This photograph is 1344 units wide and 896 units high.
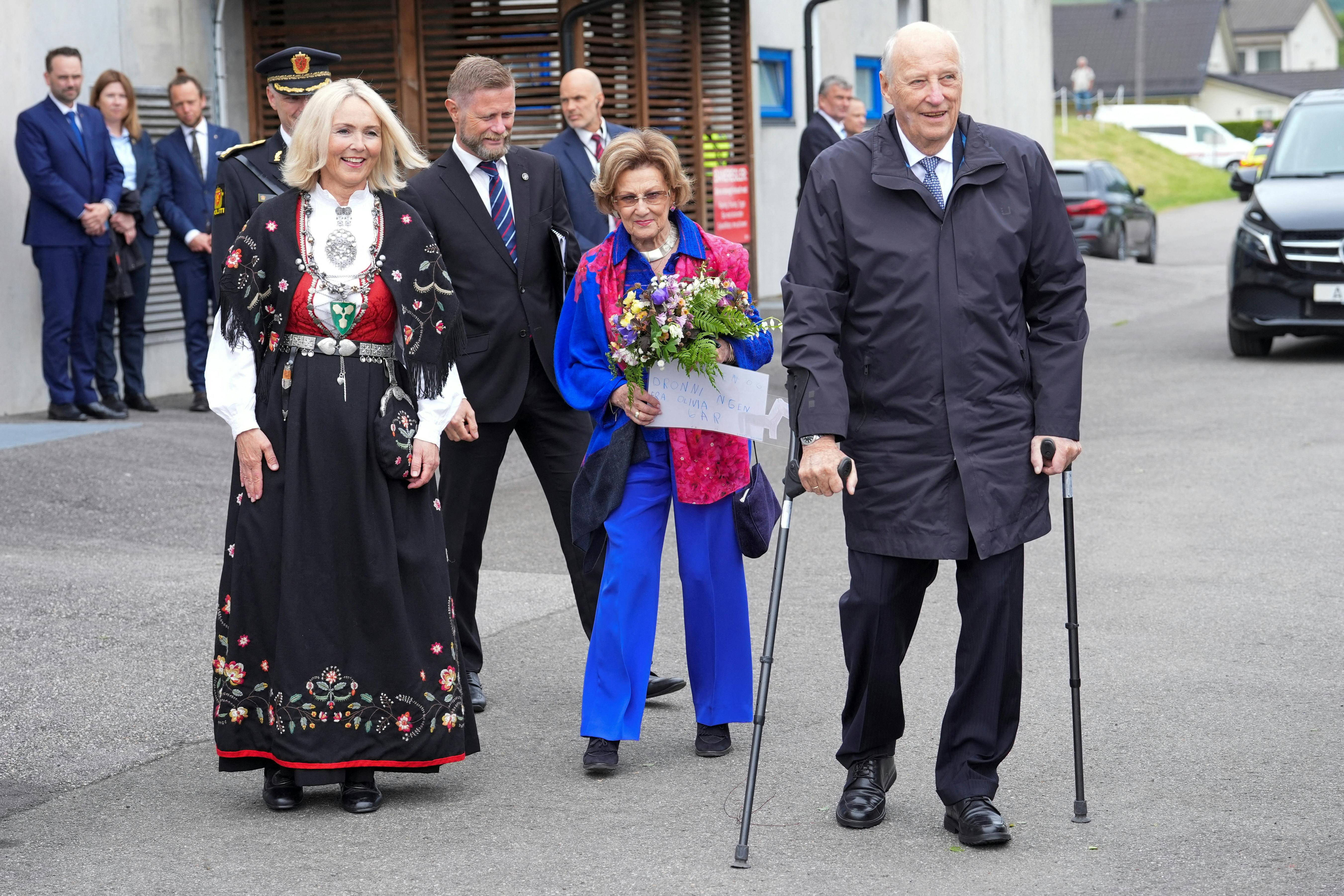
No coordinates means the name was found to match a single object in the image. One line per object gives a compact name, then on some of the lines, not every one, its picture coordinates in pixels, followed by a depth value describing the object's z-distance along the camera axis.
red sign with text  17.00
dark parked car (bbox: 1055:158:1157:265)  27.23
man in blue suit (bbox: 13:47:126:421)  11.62
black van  14.58
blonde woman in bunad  5.02
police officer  5.62
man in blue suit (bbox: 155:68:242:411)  12.59
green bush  79.88
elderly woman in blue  5.49
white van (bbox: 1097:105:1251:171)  64.12
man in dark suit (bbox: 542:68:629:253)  7.43
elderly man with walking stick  4.64
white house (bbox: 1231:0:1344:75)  117.69
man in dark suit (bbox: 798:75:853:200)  13.82
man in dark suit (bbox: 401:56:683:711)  5.95
